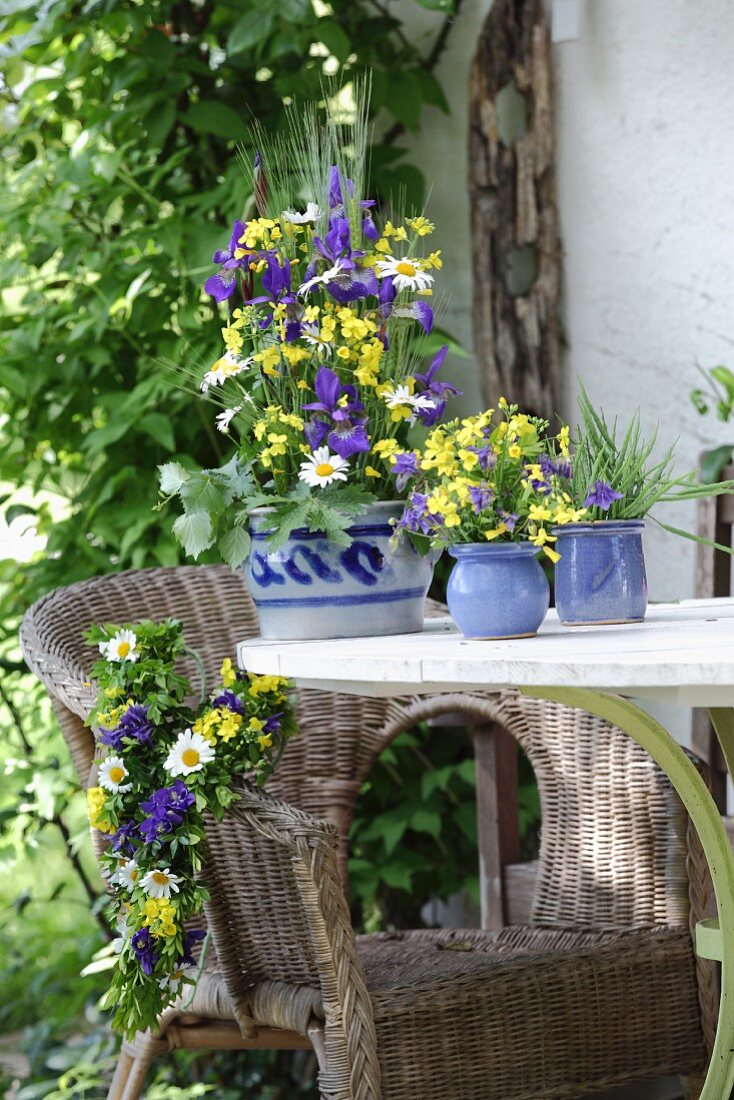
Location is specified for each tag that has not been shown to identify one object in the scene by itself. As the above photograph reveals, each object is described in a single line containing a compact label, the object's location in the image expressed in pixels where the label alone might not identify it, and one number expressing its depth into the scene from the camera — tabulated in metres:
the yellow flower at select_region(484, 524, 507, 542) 3.44
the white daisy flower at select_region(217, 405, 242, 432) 3.64
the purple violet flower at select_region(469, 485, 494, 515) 3.43
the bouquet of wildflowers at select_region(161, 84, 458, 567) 3.58
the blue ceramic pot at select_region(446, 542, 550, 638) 3.45
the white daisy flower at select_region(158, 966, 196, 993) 3.71
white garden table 3.16
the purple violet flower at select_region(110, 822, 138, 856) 3.71
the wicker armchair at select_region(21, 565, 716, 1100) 3.63
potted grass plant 3.49
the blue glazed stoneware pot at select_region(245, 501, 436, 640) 3.59
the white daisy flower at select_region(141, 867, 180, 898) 3.66
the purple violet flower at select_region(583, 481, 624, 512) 3.47
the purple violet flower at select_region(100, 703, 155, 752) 3.72
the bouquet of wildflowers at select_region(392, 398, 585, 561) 3.43
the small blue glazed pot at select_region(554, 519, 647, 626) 3.49
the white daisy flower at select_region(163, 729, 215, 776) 3.68
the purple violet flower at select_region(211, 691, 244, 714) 3.84
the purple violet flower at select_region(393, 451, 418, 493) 3.53
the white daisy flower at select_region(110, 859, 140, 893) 3.69
